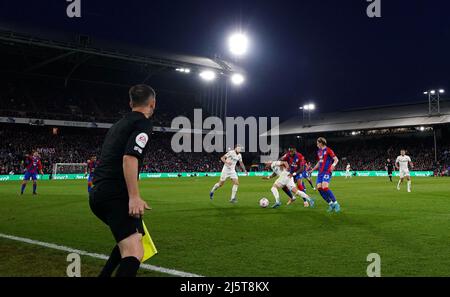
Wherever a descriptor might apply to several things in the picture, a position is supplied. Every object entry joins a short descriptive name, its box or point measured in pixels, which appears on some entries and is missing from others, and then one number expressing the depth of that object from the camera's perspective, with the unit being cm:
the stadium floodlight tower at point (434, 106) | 4940
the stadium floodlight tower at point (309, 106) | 6100
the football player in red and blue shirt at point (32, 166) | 1969
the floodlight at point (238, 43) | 4522
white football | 1379
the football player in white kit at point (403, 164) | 2170
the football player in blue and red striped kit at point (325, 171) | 1247
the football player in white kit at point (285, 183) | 1384
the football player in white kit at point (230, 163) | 1622
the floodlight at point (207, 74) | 5362
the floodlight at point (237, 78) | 5541
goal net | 4141
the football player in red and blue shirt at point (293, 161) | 1467
